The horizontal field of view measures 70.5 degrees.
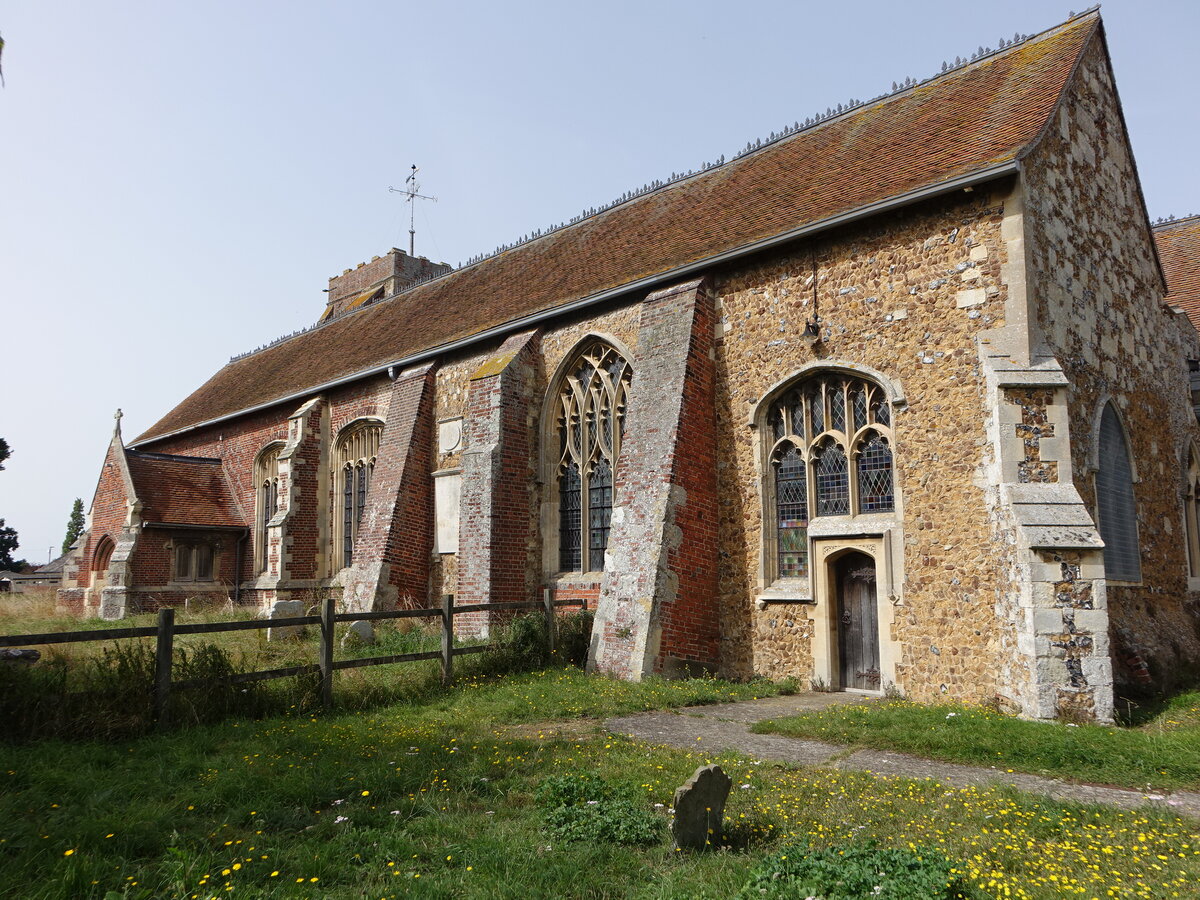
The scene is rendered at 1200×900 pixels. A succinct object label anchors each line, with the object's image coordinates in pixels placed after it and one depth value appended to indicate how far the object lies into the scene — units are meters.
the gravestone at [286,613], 15.43
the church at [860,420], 9.78
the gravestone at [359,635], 14.22
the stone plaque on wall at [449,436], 16.73
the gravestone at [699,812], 4.90
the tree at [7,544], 41.94
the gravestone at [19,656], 7.85
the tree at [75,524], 53.62
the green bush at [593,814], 5.10
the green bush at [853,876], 3.92
